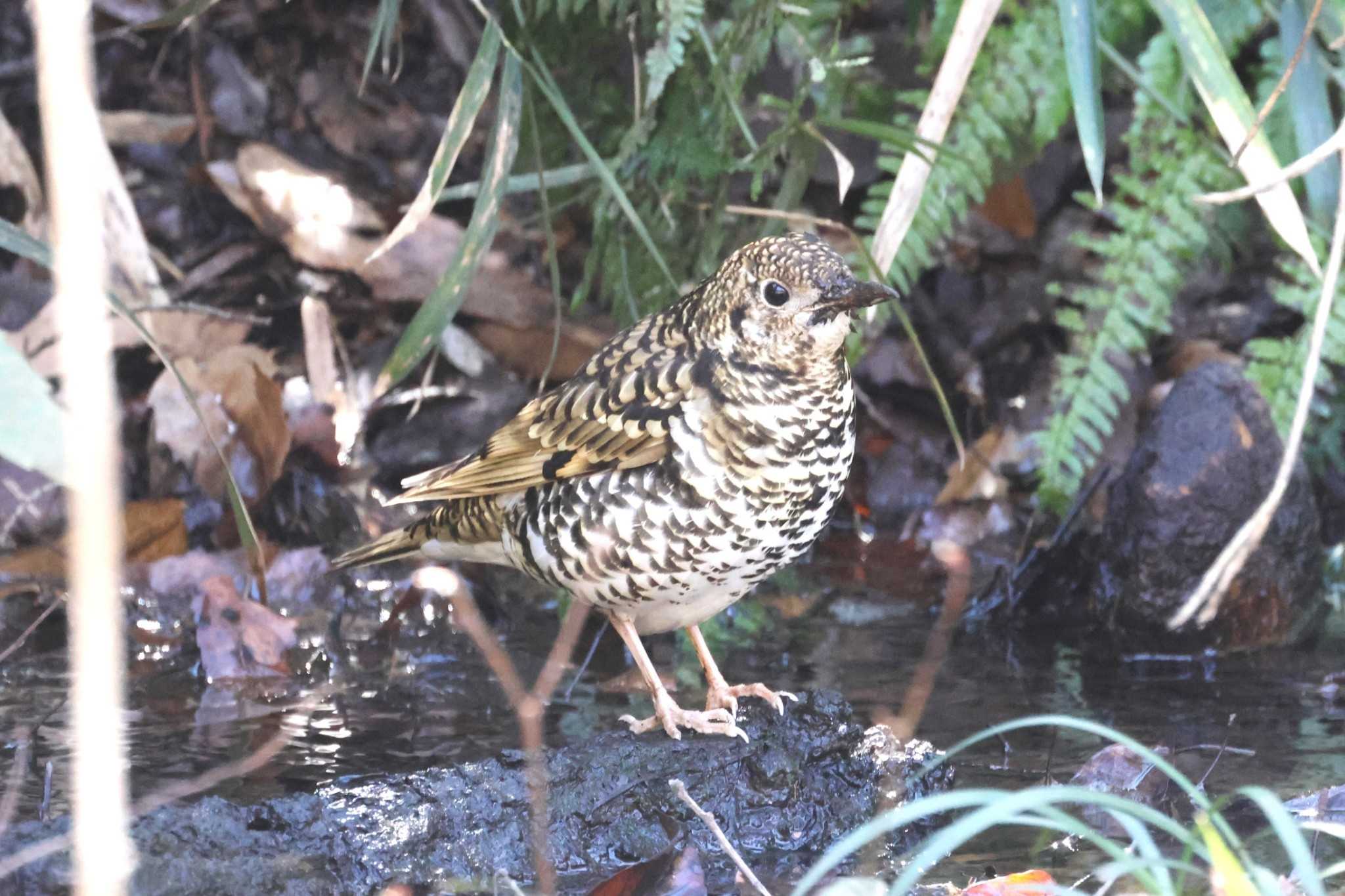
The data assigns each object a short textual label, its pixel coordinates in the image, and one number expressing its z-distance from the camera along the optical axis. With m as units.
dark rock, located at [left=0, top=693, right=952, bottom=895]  5.84
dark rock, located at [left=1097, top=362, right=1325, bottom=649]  9.71
